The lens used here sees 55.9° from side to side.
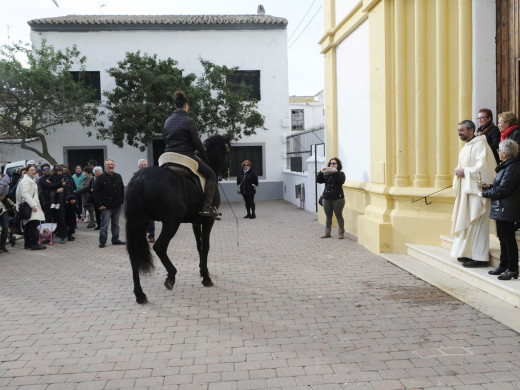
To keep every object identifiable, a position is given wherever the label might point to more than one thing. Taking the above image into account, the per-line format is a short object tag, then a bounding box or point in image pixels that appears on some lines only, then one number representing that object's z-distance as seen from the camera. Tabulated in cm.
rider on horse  661
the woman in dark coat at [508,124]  620
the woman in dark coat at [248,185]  1563
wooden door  712
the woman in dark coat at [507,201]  562
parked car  1599
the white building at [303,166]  1563
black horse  594
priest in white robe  629
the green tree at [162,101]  1903
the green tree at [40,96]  1806
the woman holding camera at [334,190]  1062
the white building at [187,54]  2209
